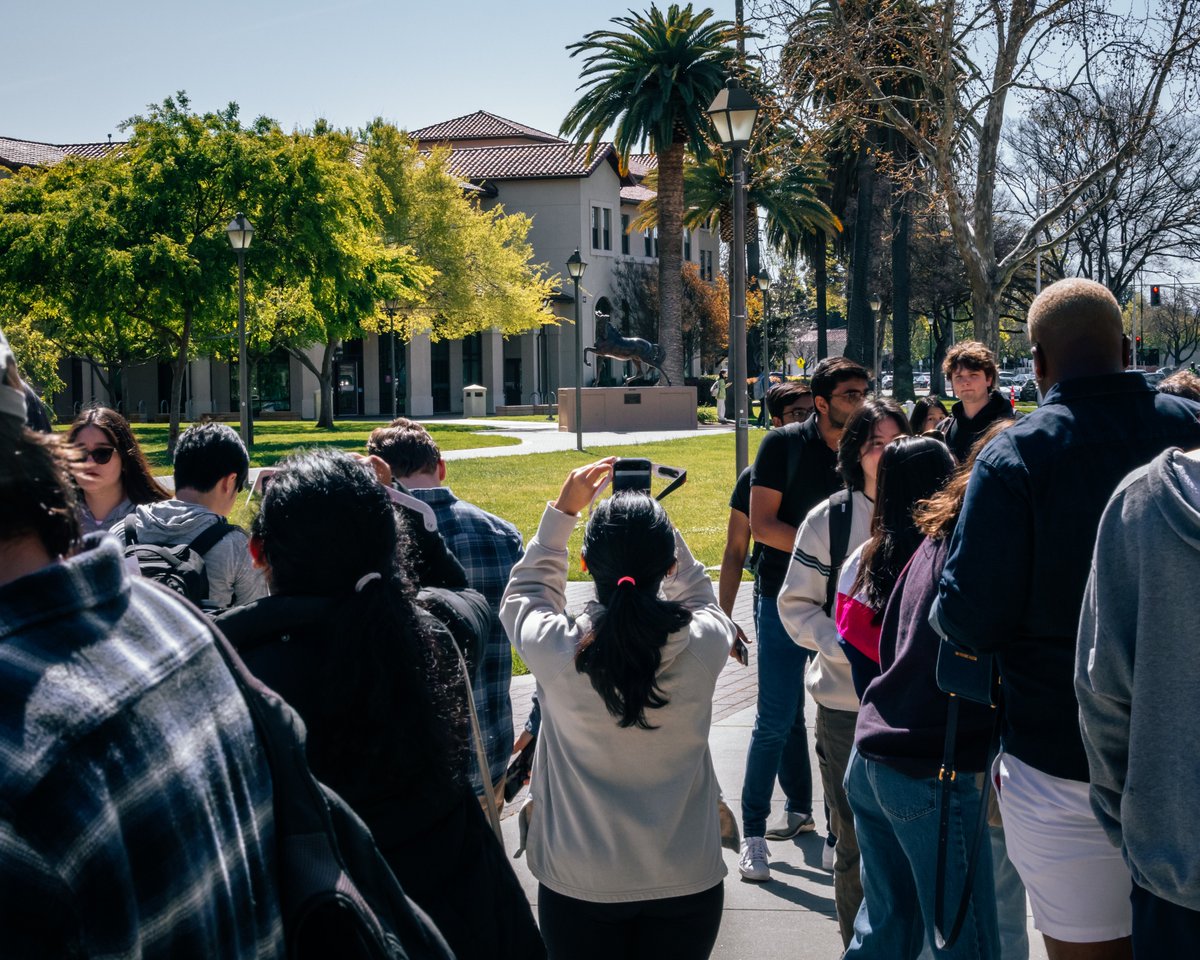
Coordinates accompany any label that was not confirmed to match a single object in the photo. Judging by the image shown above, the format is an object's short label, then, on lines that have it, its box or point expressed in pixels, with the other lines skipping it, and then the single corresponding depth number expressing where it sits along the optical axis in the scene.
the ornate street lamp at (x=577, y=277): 30.25
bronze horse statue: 42.91
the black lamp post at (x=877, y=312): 43.12
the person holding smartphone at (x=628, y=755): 2.98
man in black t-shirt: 5.19
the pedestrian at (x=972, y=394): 6.83
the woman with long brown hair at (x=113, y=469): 4.66
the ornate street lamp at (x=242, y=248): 24.11
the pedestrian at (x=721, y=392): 45.78
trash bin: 57.38
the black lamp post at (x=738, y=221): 11.34
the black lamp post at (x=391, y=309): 48.03
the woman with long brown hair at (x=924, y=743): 3.05
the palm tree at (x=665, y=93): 41.19
